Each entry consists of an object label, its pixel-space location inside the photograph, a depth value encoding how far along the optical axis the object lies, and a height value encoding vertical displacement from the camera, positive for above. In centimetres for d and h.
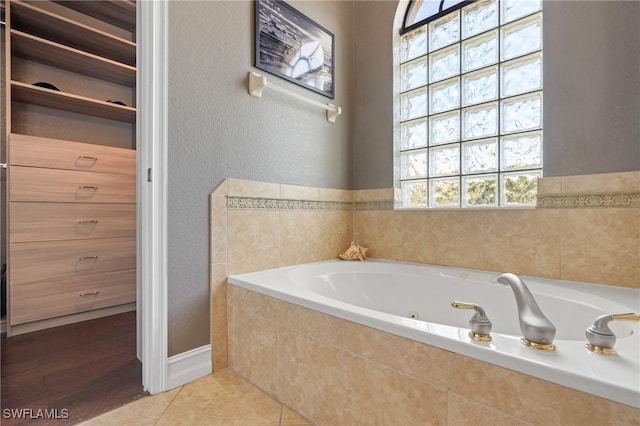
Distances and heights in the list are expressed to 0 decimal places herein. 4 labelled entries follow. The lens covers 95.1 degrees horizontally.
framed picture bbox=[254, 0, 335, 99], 173 +106
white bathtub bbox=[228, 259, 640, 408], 62 -36
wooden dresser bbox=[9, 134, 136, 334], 191 -15
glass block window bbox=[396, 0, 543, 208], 165 +68
